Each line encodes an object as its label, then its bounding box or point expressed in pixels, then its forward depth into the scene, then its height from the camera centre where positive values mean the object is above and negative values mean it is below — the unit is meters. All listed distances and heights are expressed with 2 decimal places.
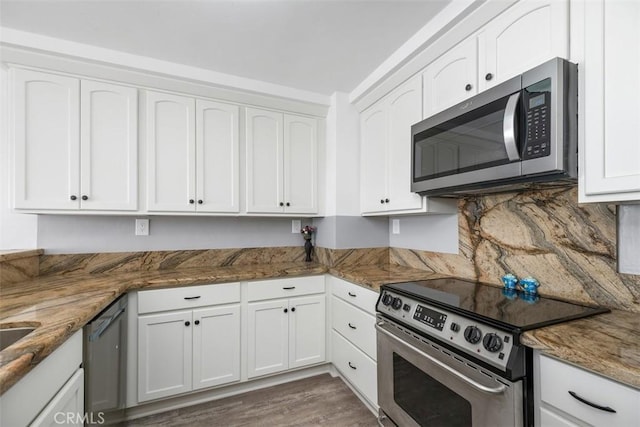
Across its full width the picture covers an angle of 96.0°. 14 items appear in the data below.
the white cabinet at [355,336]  1.87 -0.88
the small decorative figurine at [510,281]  1.63 -0.38
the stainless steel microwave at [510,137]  1.12 +0.35
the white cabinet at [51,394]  0.79 -0.58
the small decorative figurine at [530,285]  1.54 -0.38
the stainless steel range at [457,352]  1.03 -0.59
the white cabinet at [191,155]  2.16 +0.45
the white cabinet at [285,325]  2.20 -0.89
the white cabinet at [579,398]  0.78 -0.54
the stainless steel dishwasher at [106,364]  1.29 -0.79
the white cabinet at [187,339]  1.90 -0.88
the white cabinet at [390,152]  1.99 +0.48
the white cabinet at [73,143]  1.84 +0.46
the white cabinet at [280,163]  2.46 +0.44
